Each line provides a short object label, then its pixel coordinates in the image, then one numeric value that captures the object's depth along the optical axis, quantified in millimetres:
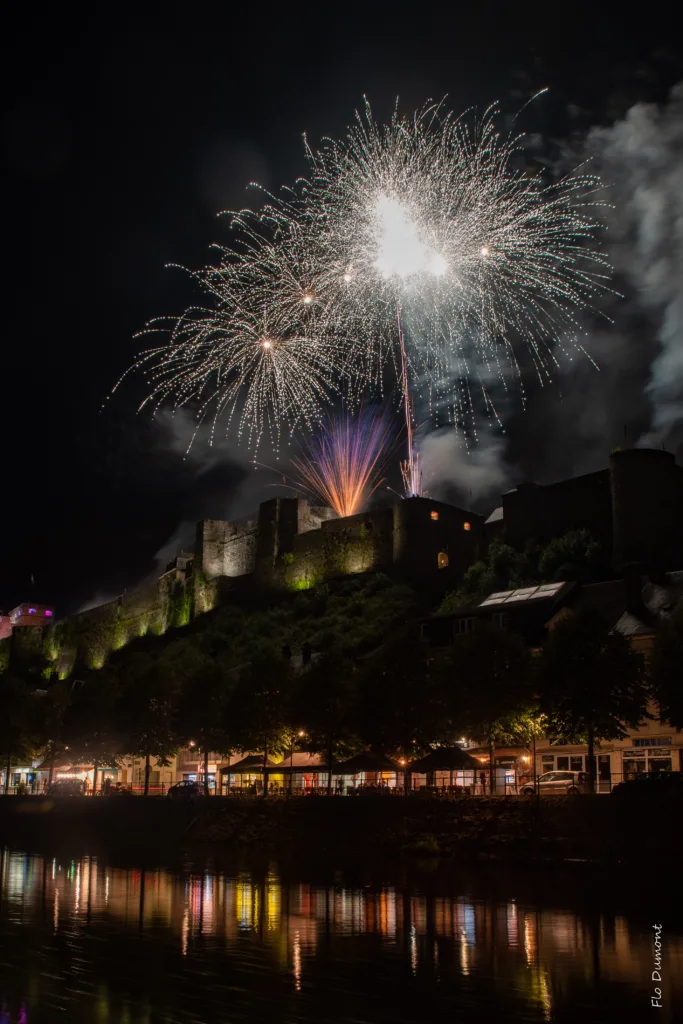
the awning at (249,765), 53438
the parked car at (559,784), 39750
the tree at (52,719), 72500
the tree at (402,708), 46844
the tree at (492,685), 44094
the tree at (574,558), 71850
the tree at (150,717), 62750
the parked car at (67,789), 66294
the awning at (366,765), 45969
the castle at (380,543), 73312
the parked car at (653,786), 34500
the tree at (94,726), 67688
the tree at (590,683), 40250
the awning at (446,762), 42438
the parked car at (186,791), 52844
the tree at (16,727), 74188
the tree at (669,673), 38688
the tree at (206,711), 57656
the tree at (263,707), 54031
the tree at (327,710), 49625
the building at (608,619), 43750
